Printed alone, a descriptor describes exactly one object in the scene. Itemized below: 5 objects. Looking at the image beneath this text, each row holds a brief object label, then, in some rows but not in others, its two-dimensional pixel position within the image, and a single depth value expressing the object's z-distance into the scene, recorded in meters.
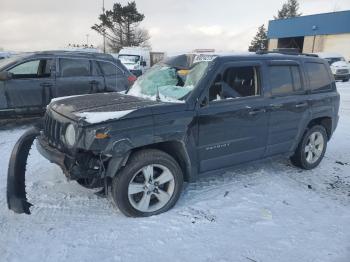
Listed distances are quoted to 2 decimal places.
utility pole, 49.84
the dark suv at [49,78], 7.25
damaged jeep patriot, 3.53
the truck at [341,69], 22.08
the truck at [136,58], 23.49
